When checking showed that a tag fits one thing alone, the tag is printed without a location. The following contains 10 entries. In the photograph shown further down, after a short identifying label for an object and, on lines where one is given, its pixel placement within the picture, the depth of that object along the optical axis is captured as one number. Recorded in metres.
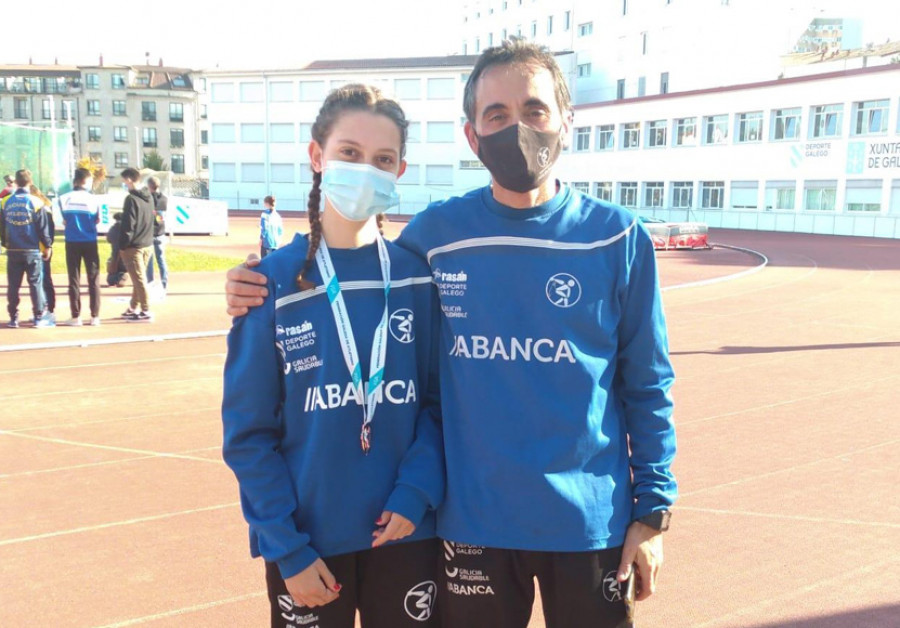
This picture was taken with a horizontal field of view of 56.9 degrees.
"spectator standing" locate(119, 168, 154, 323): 12.43
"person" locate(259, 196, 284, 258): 18.05
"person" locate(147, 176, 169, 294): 14.77
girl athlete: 2.37
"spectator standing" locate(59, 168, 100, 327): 12.09
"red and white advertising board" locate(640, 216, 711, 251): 33.12
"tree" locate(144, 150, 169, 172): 93.19
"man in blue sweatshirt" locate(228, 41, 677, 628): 2.37
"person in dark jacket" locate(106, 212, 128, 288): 16.08
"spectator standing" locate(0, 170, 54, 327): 11.95
